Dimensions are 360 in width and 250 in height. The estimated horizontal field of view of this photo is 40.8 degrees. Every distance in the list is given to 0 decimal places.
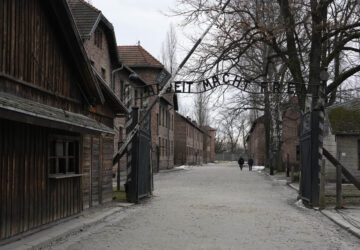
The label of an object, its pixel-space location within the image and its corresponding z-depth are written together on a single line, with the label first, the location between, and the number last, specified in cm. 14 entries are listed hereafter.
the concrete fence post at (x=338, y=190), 1462
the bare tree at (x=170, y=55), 5417
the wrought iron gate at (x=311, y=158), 1511
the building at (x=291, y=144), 4742
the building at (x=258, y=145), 7182
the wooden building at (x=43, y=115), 844
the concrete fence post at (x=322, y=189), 1463
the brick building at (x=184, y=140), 7038
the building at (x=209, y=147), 10494
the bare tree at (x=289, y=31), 1789
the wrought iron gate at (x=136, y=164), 1619
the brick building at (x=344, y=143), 2848
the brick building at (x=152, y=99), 4541
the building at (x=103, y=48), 2514
